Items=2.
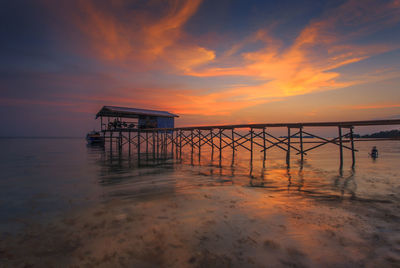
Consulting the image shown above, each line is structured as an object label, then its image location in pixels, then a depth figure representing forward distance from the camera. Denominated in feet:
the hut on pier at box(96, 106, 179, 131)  87.15
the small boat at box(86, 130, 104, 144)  140.36
